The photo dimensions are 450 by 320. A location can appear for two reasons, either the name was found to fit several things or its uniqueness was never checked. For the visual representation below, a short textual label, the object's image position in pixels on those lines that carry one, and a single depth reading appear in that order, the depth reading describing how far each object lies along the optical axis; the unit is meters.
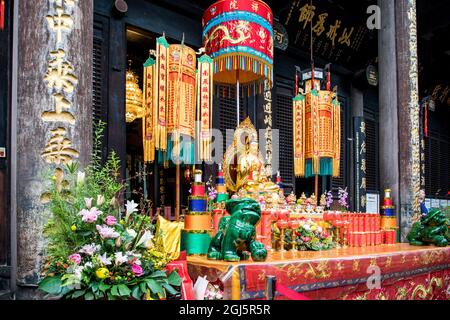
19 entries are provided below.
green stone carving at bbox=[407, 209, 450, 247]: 3.76
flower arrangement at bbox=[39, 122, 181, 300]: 1.75
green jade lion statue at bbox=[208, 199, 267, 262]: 2.18
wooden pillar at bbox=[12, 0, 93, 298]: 2.17
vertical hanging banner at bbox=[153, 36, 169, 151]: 3.59
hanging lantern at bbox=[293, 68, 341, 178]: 5.52
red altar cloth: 2.00
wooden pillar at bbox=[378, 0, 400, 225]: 5.21
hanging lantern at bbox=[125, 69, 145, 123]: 5.46
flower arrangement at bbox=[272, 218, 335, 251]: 3.02
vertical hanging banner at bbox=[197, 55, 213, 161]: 3.86
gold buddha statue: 3.32
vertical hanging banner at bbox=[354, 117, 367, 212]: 7.04
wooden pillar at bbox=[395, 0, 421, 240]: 5.09
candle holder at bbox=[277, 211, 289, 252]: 2.95
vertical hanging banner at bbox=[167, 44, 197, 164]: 3.66
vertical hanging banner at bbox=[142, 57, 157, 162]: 3.68
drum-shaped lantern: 3.95
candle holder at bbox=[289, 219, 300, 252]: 2.99
